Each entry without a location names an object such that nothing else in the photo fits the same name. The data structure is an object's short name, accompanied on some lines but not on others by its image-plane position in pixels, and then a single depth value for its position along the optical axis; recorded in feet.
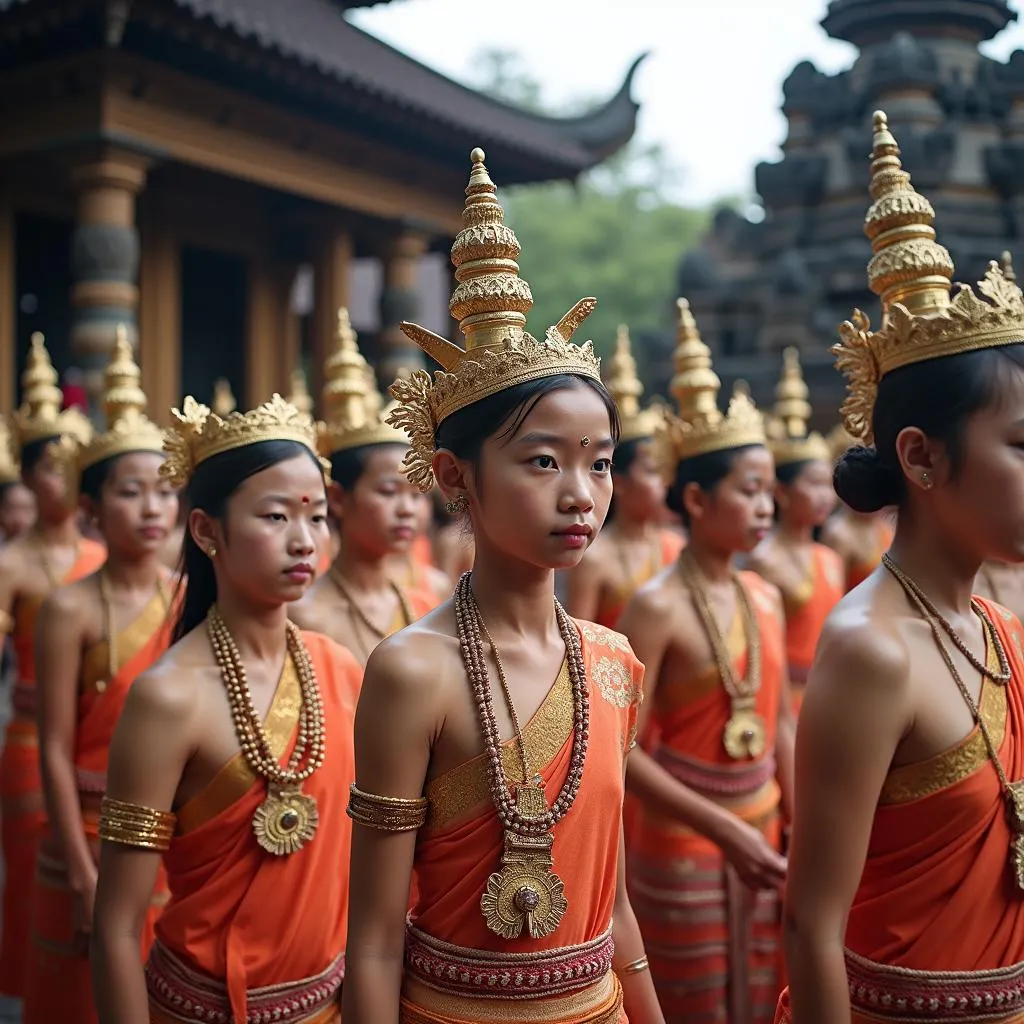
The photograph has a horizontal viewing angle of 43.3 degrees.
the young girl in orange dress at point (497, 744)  7.25
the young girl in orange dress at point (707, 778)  13.82
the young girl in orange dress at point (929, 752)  7.25
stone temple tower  39.88
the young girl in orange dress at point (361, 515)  15.19
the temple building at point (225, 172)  31.53
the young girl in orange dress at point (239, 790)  9.01
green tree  115.14
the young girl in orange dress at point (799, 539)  22.68
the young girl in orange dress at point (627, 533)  20.84
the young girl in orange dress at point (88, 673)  12.64
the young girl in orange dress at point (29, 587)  17.83
